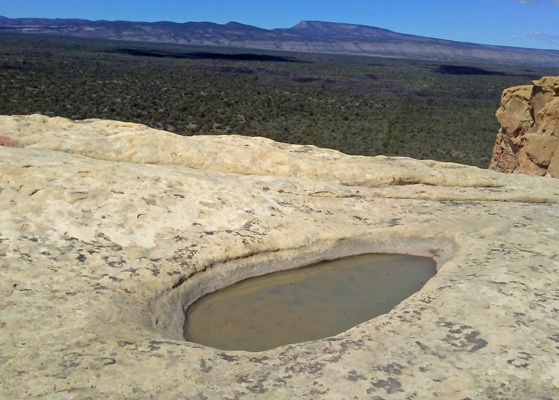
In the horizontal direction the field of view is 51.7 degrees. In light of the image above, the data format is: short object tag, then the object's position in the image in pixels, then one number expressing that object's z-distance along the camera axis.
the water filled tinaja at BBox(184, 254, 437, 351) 4.65
